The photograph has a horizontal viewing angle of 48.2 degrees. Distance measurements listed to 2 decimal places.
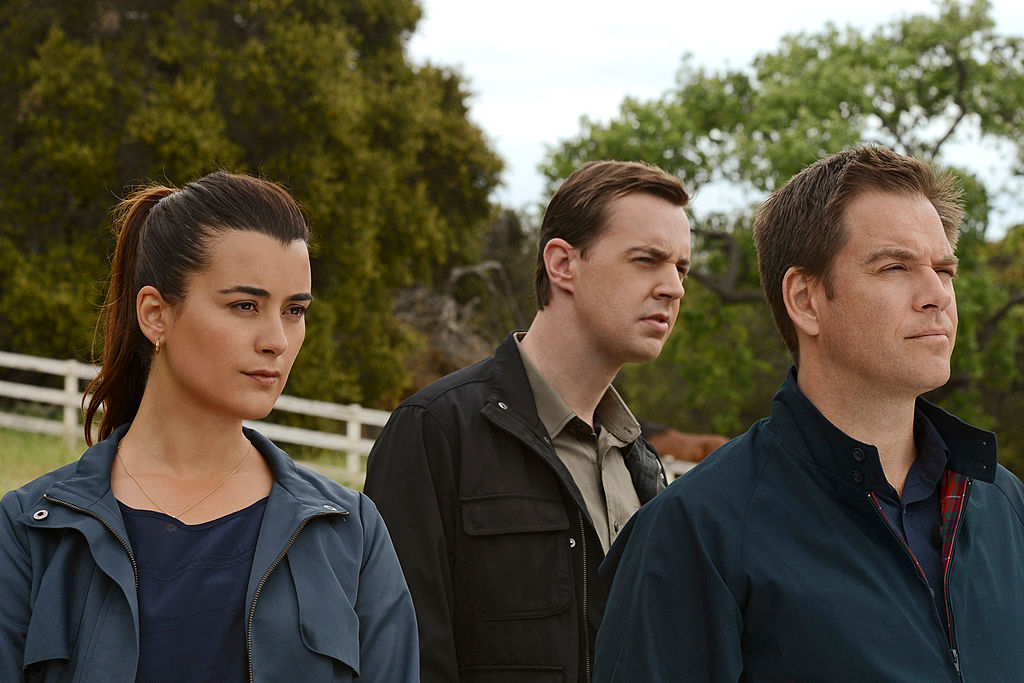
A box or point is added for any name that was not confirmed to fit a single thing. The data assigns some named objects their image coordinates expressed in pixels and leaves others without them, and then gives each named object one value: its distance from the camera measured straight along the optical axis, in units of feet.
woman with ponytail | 7.36
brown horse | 52.90
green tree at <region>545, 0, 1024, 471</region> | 63.72
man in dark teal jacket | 6.88
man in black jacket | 9.82
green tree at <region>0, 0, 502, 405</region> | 52.29
